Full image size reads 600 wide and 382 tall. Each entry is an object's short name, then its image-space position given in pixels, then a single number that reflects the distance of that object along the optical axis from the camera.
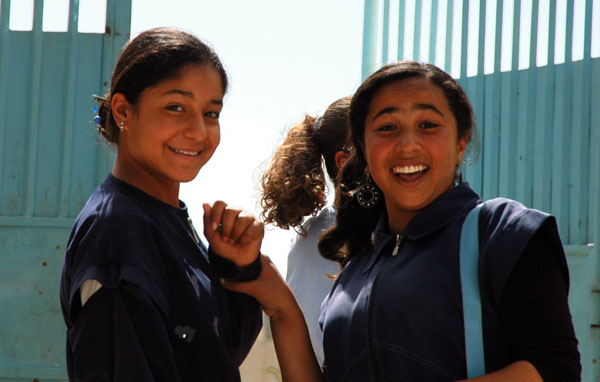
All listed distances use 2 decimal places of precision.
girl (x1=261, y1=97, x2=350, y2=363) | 3.47
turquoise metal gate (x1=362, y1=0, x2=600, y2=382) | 4.82
